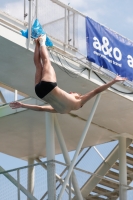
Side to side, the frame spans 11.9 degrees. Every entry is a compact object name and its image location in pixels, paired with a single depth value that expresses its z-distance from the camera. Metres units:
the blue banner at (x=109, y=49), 18.89
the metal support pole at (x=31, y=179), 25.03
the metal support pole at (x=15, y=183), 21.17
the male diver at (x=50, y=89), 11.57
